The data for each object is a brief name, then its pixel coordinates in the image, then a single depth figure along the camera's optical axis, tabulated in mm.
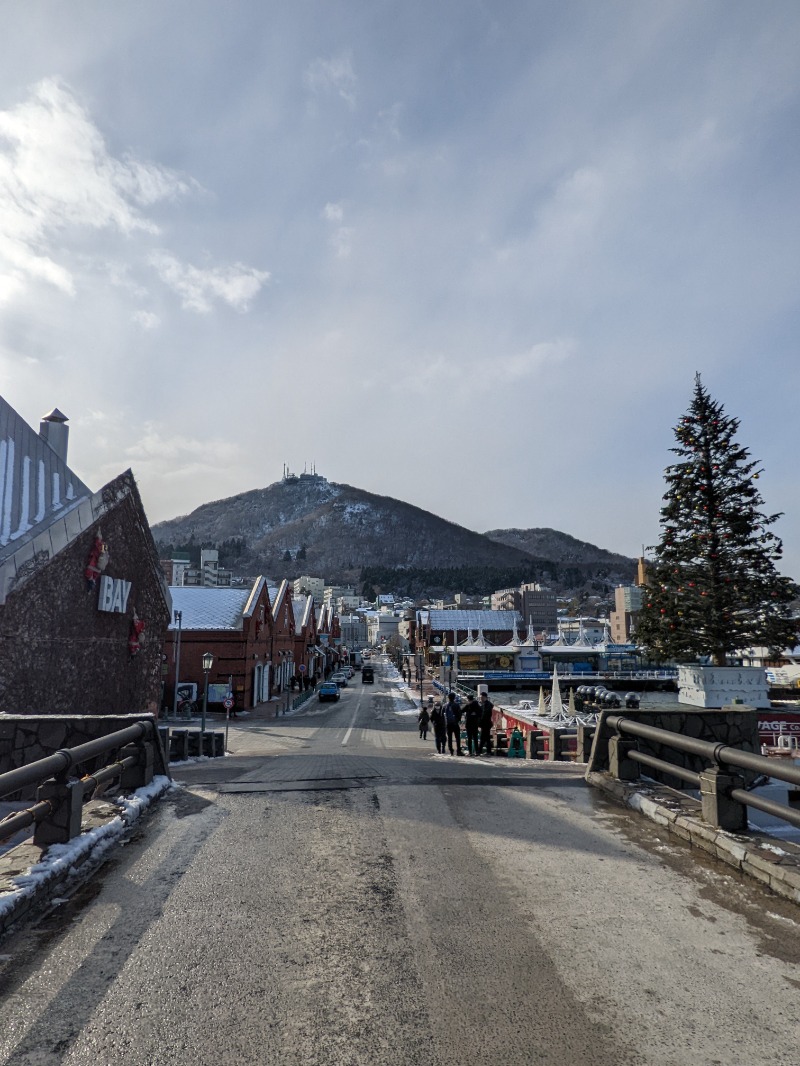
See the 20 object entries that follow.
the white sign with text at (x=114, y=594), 16438
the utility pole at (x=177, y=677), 33781
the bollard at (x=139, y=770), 7285
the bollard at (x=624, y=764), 7730
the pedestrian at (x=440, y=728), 17547
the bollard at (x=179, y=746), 15922
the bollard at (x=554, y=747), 17516
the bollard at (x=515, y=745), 18308
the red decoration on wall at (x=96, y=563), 15695
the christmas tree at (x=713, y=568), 21422
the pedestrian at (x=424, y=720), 24797
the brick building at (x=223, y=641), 37625
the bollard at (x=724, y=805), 5570
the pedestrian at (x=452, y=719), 16544
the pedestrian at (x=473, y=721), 16125
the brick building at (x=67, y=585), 12914
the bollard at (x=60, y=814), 5020
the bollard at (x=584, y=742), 13633
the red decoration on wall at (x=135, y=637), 18422
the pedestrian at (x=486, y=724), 16214
